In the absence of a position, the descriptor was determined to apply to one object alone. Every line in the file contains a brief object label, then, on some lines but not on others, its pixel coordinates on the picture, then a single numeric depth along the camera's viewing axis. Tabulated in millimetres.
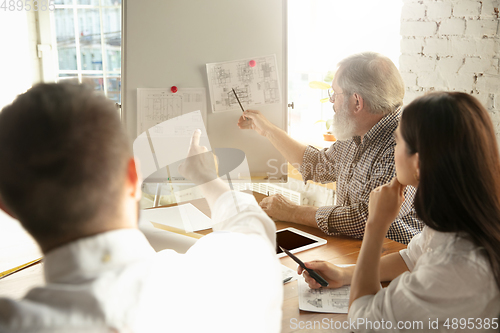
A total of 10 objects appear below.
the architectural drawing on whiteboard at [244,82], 1535
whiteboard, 1433
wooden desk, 879
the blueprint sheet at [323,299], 912
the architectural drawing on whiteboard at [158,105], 1483
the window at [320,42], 2930
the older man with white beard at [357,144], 1435
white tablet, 1256
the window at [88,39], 3736
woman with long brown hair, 738
